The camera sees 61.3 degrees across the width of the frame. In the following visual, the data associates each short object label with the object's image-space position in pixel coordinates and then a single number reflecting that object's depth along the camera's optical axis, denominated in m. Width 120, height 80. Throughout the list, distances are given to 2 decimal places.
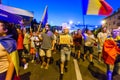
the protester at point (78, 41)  5.71
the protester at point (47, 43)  4.27
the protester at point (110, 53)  3.05
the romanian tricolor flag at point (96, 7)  4.30
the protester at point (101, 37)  4.81
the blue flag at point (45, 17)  5.82
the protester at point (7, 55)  1.48
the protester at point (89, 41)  5.09
